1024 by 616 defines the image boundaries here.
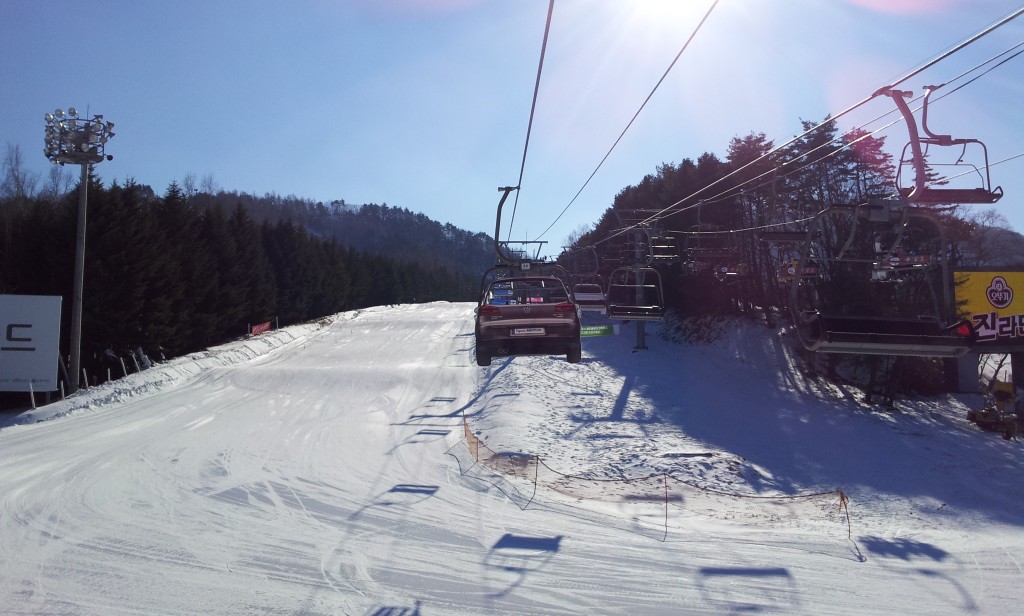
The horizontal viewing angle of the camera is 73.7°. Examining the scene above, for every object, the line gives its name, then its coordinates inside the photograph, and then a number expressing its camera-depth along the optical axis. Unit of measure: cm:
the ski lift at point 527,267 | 1082
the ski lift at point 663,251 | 1941
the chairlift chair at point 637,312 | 1692
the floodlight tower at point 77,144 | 2638
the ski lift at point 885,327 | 866
